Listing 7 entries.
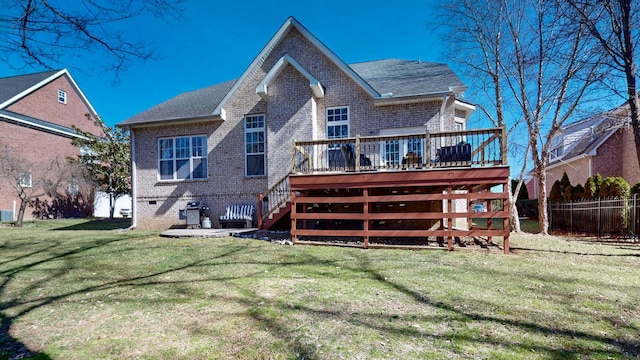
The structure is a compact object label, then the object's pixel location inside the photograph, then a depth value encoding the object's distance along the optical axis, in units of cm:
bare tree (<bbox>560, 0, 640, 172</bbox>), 757
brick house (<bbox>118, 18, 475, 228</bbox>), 1178
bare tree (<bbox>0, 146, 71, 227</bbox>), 1647
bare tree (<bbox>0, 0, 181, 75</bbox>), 390
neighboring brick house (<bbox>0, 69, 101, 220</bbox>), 1895
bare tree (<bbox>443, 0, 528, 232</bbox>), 1335
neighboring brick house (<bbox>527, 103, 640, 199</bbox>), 1711
